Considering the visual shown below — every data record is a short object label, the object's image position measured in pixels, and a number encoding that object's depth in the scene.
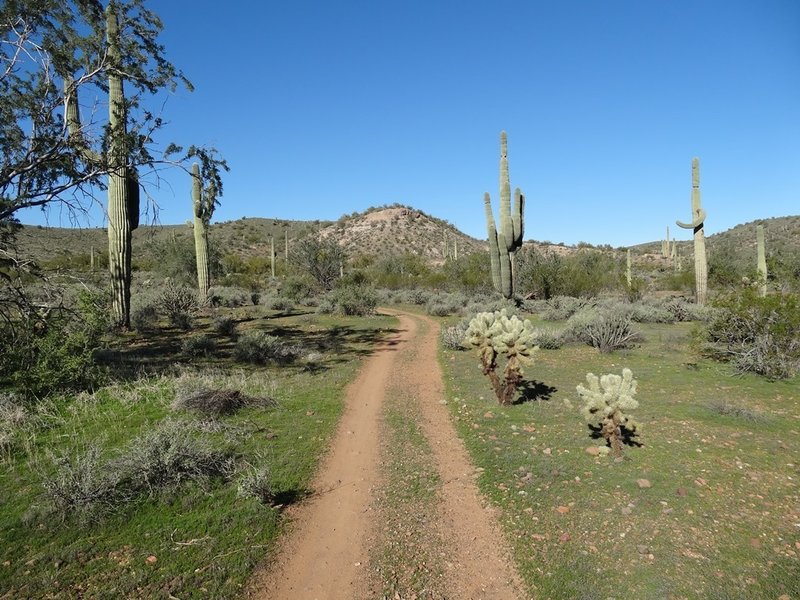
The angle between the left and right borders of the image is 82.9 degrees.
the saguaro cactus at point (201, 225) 21.50
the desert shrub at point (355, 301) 22.25
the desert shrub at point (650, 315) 17.66
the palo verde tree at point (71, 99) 7.50
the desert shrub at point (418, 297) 30.33
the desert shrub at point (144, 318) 15.69
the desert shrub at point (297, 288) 28.88
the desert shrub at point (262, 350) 11.70
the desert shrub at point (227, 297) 25.05
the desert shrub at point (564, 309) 18.72
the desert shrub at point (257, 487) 4.81
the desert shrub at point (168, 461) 4.97
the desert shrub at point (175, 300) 18.70
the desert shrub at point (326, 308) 22.97
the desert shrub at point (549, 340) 13.12
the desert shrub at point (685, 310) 18.06
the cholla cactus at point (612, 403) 5.68
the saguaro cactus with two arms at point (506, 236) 19.90
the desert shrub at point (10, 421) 5.84
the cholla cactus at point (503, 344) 7.89
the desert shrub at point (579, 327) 13.62
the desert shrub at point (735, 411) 6.96
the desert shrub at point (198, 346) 12.05
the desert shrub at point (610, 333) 12.40
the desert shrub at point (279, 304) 24.48
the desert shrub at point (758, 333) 9.40
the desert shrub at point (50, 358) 7.68
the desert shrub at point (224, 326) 16.16
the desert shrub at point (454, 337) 14.06
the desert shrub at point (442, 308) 23.58
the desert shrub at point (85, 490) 4.43
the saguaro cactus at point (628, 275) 26.51
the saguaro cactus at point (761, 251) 22.60
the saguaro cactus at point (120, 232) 13.97
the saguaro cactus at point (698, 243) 20.37
